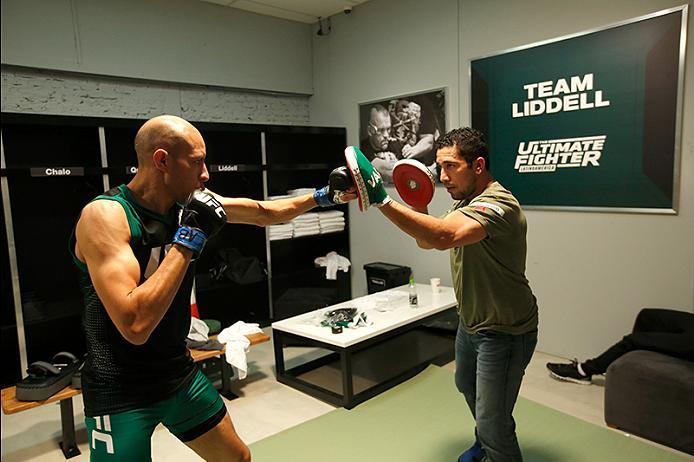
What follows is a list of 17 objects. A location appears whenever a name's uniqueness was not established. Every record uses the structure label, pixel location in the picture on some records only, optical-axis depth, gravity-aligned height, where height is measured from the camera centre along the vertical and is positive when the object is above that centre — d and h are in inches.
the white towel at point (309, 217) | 192.1 -12.4
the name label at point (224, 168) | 163.6 +6.7
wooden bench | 102.0 -43.7
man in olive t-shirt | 72.5 -17.0
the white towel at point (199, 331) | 129.6 -37.6
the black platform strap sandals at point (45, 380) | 103.4 -39.8
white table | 121.7 -50.3
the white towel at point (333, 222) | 199.9 -15.1
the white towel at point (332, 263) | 201.0 -32.1
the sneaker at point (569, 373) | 128.4 -51.3
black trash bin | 182.1 -34.6
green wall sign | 122.0 +16.8
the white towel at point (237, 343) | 124.9 -40.2
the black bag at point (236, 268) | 173.5 -28.4
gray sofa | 95.8 -45.1
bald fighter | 54.1 -11.7
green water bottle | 145.0 -34.2
